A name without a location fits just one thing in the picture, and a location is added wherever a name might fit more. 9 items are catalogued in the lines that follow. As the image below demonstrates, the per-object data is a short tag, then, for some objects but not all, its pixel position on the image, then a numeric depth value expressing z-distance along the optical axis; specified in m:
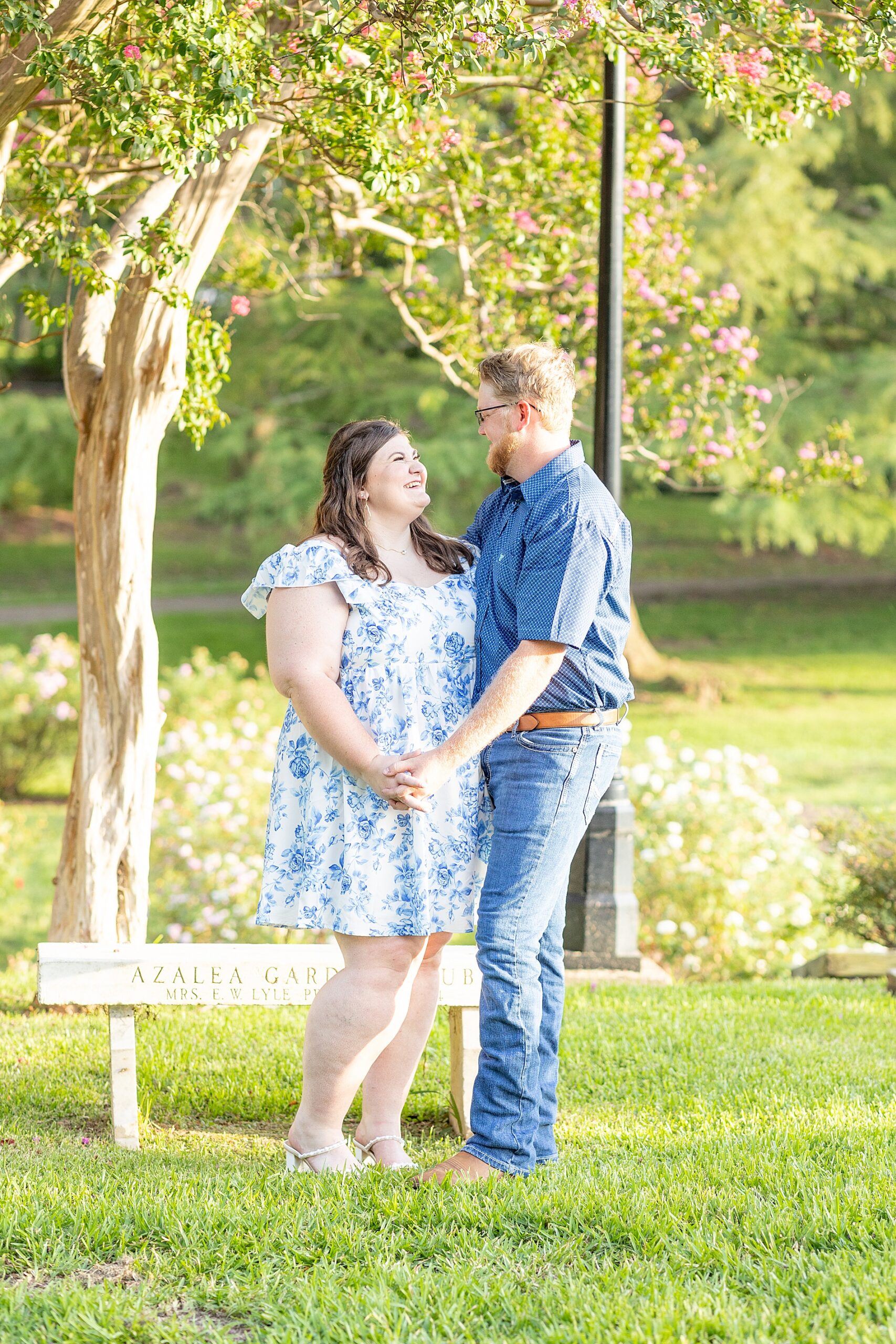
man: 6.39
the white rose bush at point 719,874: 14.59
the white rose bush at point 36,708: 22.41
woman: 6.64
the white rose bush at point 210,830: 14.51
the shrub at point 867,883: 13.89
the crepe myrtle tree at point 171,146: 7.68
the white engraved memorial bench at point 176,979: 7.64
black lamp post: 12.02
